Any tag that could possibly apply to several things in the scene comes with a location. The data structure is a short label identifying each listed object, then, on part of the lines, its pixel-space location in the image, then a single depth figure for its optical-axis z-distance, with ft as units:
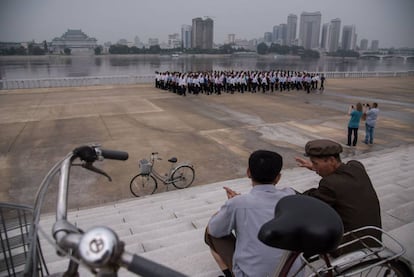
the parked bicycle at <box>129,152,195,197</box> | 20.24
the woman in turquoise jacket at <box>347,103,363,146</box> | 29.25
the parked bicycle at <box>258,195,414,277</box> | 3.54
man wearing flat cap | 8.03
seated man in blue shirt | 6.68
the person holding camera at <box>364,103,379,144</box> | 30.32
